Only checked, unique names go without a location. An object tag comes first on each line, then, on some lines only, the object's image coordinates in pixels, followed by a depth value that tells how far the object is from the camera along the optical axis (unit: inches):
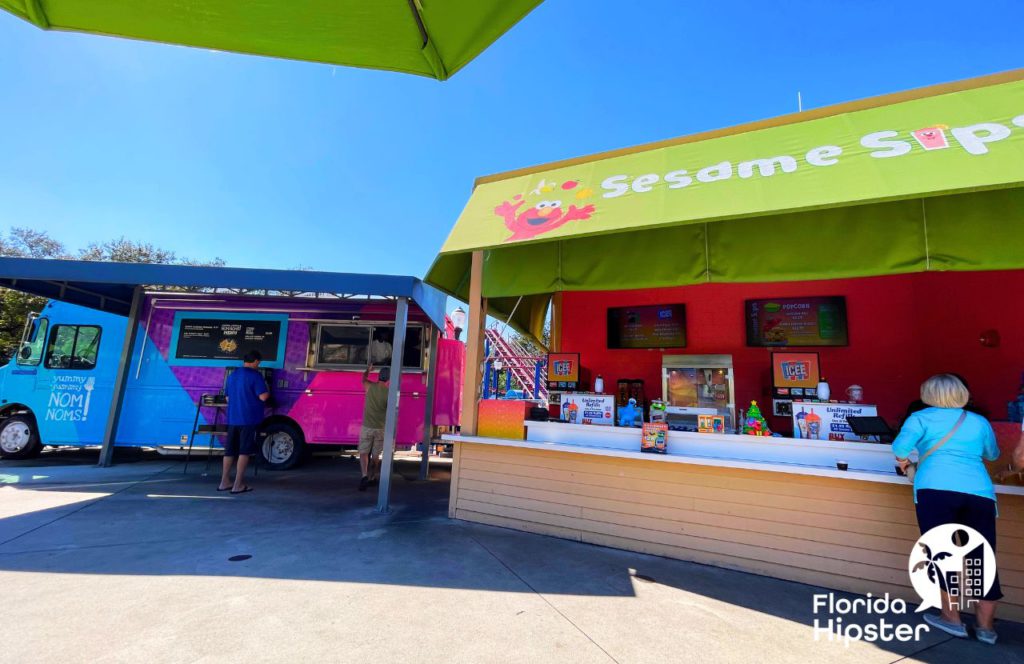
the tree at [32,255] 507.2
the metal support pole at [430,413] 266.1
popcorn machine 183.6
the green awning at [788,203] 112.1
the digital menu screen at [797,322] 193.2
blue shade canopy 202.8
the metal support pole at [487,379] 381.2
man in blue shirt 213.5
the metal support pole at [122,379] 263.3
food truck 267.0
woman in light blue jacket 100.3
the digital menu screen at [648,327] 219.5
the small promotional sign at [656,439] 150.6
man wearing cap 239.5
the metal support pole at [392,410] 189.5
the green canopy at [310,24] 68.7
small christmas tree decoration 148.1
